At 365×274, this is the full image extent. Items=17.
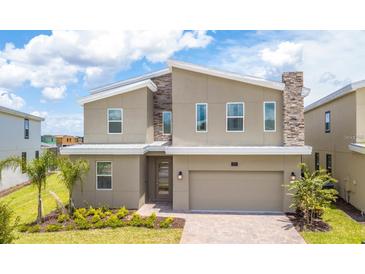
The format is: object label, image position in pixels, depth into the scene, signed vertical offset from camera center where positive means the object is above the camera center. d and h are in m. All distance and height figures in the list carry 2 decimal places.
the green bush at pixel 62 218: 10.98 -3.06
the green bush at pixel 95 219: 10.71 -3.02
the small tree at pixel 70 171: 11.52 -1.31
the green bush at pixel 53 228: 10.09 -3.16
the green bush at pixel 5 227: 6.69 -2.08
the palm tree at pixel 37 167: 10.91 -1.07
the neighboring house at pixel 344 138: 12.47 +0.05
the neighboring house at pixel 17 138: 18.55 +0.11
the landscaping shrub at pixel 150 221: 10.19 -3.00
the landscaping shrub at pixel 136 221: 10.36 -3.01
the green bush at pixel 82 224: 10.23 -3.09
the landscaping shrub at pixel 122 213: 11.24 -2.96
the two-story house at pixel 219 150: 12.02 -0.45
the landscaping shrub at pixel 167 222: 10.09 -3.02
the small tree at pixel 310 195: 10.22 -2.05
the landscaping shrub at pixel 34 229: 10.11 -3.21
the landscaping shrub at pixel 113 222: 10.31 -3.04
